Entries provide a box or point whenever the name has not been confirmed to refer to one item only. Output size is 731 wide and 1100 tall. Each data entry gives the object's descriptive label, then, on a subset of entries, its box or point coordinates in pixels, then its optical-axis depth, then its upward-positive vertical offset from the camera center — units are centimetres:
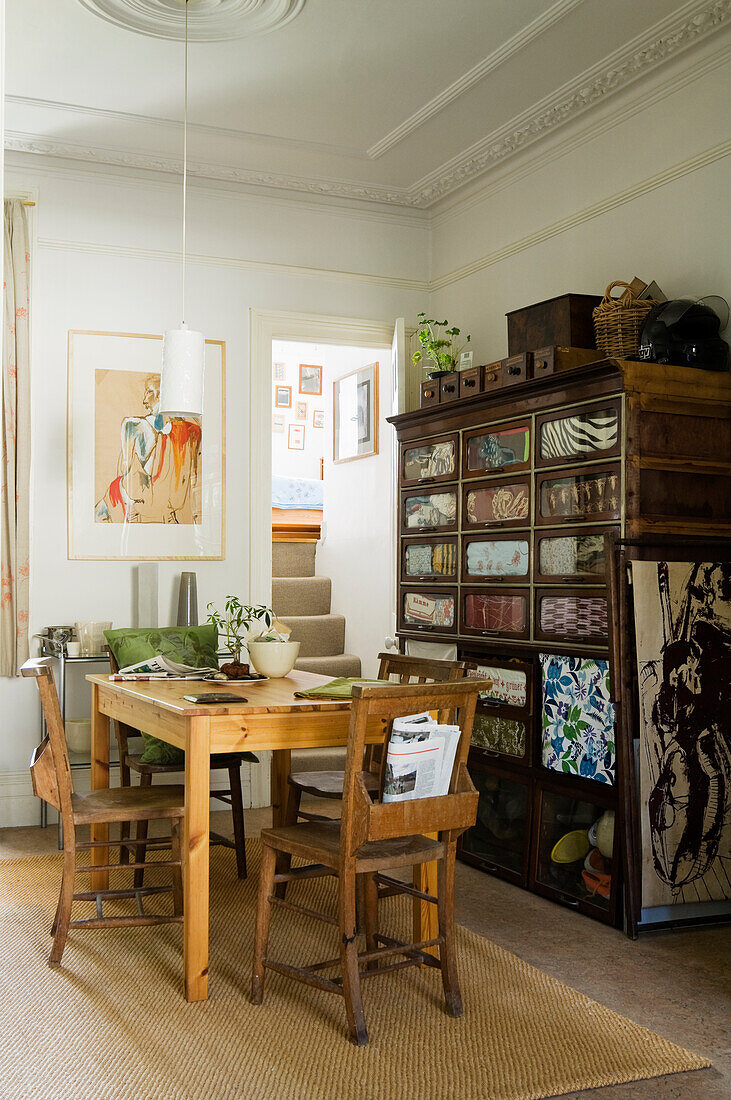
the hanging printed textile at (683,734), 345 -61
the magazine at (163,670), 379 -41
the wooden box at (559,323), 411 +99
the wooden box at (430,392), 485 +82
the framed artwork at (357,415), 681 +103
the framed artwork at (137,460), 507 +52
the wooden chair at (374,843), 253 -76
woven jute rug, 235 -123
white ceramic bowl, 369 -35
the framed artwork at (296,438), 858 +105
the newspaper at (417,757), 258 -51
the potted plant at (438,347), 511 +114
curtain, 485 +47
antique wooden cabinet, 358 +0
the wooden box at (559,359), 398 +80
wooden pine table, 280 -51
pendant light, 372 +70
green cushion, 409 -38
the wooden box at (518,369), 409 +79
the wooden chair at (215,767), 399 -88
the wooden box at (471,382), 445 +80
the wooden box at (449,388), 466 +81
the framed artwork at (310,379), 866 +157
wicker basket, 381 +91
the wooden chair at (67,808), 310 -78
